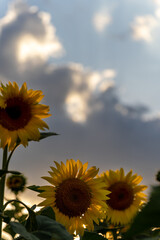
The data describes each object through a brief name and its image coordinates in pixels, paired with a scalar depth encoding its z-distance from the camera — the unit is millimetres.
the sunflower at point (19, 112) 2668
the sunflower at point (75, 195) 2949
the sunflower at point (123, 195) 3926
